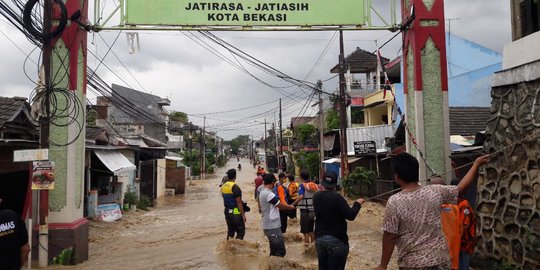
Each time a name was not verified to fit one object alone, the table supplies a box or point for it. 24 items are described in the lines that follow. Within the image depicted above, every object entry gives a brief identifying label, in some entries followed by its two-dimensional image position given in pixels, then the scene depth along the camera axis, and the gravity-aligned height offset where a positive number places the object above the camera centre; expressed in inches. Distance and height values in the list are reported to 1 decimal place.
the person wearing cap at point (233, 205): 339.6 -34.5
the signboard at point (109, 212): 616.3 -69.9
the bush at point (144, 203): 801.1 -74.9
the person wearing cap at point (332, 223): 193.8 -28.4
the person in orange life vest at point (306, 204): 361.7 -37.4
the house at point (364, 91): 1125.1 +187.8
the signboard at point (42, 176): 321.4 -8.8
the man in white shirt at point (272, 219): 280.1 -37.2
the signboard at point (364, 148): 775.1 +18.8
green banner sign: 359.6 +120.4
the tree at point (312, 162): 1273.4 -7.7
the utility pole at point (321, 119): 950.4 +89.6
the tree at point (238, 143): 6720.0 +271.3
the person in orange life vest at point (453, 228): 190.9 -31.5
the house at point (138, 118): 1520.7 +197.2
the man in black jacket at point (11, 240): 162.1 -28.1
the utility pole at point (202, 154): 2001.7 +34.0
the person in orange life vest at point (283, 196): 366.0 -30.2
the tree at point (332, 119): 1245.9 +112.3
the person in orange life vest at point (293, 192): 412.8 -30.2
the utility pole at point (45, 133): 326.3 +22.9
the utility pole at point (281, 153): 1881.9 +28.0
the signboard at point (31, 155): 314.3 +6.4
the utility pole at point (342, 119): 838.5 +75.9
